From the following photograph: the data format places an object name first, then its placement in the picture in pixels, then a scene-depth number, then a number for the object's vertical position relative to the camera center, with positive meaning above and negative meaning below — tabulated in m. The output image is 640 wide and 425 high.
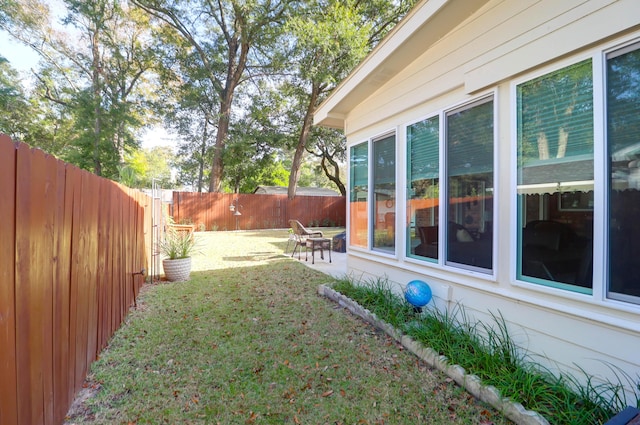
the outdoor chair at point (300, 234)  7.82 -0.54
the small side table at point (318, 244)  7.04 -0.74
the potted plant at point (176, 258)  5.34 -0.81
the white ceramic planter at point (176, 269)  5.33 -0.99
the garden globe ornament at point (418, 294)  3.11 -0.84
